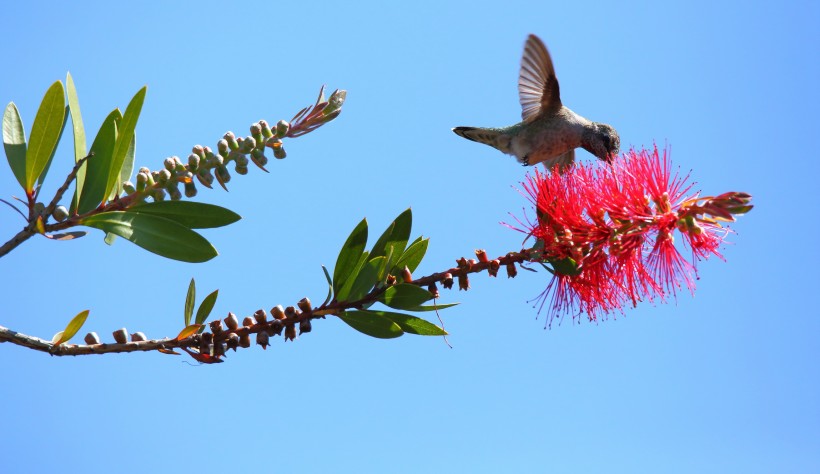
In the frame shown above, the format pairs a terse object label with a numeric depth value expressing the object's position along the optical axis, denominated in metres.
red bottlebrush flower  4.74
